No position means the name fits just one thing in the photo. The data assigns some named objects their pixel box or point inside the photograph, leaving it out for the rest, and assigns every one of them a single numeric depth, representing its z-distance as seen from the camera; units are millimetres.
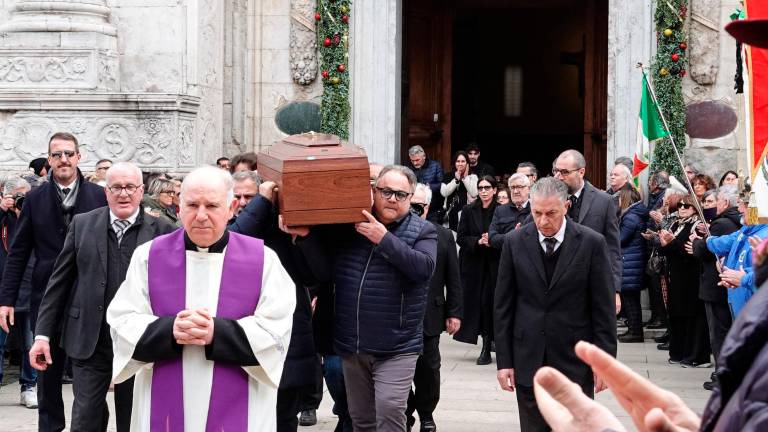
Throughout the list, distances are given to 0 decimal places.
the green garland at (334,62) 15867
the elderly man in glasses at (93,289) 7090
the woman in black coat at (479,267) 12055
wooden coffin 6082
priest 4766
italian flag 13677
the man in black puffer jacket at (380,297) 6676
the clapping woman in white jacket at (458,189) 15578
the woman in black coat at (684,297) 12023
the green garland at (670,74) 15133
